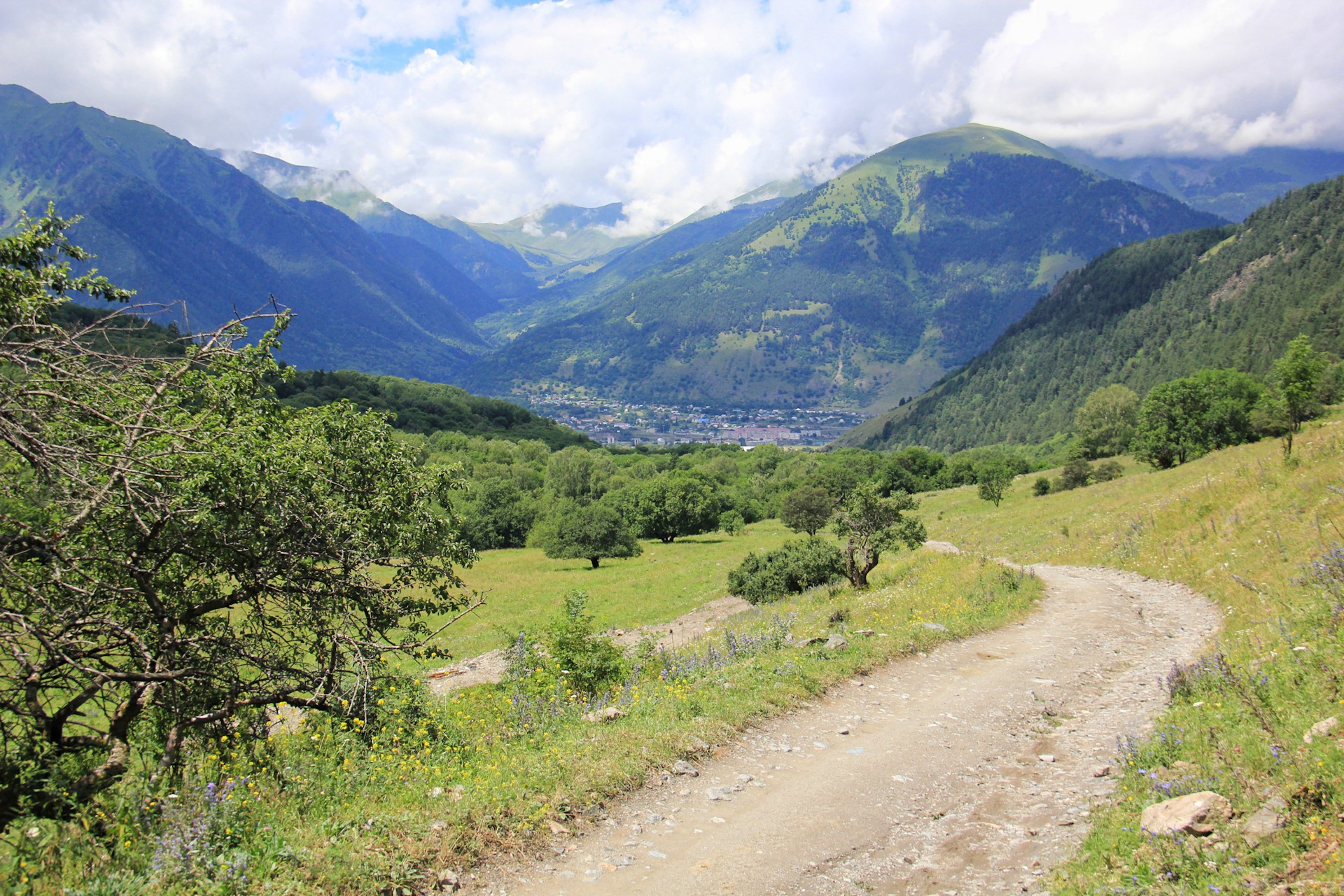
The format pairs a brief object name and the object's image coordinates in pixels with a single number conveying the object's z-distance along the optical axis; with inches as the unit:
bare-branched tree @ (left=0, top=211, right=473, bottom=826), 213.6
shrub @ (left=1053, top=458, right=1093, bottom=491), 2839.6
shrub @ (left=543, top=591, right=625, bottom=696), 494.9
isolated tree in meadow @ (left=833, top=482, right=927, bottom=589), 954.1
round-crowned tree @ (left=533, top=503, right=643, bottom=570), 2502.5
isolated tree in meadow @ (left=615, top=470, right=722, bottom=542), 3159.5
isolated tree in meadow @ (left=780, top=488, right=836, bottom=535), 2773.1
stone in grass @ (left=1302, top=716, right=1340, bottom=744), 247.1
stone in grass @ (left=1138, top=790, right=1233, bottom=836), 223.5
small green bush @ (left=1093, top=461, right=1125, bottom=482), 2864.2
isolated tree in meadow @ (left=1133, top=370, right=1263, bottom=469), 2623.0
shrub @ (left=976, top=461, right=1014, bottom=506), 2652.6
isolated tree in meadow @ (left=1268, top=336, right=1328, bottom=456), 1477.6
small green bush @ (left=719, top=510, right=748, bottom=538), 3228.3
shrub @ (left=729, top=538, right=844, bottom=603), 1090.7
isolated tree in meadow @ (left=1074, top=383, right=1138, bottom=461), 4084.6
